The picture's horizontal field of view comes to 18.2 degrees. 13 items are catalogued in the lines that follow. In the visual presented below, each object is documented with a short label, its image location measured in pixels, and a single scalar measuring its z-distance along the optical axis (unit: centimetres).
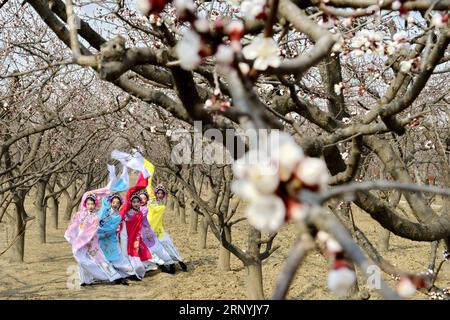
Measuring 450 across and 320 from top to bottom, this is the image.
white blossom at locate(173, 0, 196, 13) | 341
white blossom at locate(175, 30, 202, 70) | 336
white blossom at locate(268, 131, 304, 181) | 247
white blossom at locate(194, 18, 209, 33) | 345
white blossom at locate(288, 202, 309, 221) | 245
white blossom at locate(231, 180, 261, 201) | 247
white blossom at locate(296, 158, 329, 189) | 245
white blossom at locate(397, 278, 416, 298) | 302
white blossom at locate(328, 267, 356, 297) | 254
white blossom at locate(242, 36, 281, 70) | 389
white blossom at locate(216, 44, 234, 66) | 322
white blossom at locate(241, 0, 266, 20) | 413
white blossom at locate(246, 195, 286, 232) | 249
